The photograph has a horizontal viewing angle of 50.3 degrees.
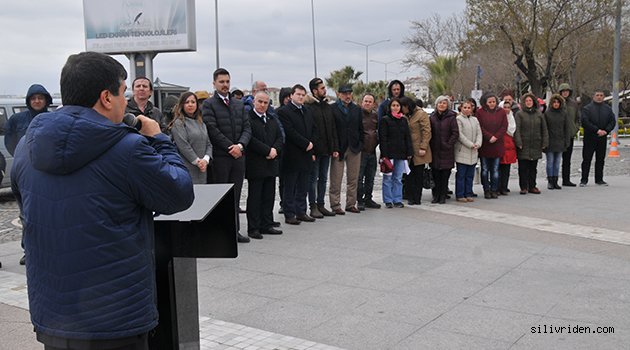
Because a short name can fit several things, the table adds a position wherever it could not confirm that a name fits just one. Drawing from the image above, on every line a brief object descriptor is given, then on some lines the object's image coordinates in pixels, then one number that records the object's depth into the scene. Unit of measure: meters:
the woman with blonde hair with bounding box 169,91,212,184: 7.84
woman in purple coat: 11.12
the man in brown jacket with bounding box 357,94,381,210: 10.59
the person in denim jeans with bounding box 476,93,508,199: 11.78
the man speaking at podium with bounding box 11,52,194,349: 2.46
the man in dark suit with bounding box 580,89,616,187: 13.51
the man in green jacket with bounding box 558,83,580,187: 13.21
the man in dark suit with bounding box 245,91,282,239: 8.59
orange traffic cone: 21.42
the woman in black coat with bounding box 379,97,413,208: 10.65
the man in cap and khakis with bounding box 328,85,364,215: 10.09
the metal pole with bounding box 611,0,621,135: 23.42
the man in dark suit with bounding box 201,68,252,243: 8.17
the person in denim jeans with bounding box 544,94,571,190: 12.89
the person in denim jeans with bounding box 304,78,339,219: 9.76
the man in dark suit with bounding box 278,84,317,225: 9.30
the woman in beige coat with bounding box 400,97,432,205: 11.00
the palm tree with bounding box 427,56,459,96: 42.53
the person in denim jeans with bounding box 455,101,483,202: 11.43
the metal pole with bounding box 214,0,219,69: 35.86
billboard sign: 21.00
